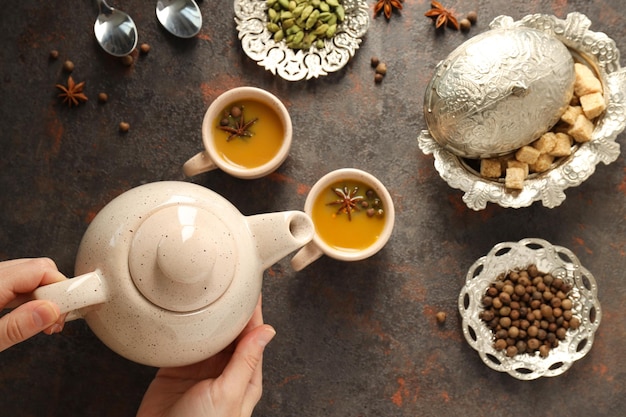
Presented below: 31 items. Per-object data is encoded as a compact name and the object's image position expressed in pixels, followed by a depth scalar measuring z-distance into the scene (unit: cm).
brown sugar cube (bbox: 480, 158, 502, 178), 139
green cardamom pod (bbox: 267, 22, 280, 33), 146
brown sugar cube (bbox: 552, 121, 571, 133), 137
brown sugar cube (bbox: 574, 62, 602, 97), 135
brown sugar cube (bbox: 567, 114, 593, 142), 134
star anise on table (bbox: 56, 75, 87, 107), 148
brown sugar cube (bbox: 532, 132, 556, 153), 136
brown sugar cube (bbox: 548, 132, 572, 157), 136
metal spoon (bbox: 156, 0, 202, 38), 148
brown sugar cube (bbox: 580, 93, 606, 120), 133
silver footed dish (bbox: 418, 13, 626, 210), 136
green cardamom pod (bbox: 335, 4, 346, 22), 146
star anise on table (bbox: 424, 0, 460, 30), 147
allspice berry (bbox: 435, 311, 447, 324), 145
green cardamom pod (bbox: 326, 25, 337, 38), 146
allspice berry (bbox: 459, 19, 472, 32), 147
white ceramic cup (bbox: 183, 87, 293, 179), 139
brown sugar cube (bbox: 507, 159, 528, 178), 137
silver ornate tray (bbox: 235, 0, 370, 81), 147
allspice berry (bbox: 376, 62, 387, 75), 147
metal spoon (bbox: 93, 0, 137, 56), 148
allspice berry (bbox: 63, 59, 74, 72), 148
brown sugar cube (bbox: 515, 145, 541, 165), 135
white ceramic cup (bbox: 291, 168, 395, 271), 137
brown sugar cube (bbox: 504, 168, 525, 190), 135
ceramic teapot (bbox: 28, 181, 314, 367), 94
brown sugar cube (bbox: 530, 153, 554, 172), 137
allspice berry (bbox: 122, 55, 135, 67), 148
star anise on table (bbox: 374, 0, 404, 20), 148
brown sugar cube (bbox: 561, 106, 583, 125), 135
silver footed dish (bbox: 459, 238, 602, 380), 143
